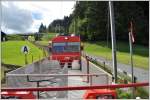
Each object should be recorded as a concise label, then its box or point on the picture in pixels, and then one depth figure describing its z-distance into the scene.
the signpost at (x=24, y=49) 10.23
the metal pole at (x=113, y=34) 7.55
